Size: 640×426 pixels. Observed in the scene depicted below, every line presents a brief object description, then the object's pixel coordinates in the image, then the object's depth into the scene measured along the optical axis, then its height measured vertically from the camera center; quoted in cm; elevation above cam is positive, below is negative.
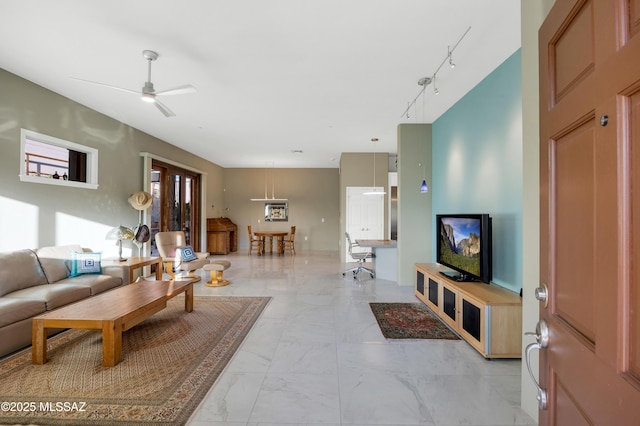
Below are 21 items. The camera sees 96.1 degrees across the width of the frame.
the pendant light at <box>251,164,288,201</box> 999 +114
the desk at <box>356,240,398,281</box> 553 -84
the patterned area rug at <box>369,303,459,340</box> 303 -124
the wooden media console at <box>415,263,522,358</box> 253 -94
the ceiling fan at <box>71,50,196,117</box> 289 +130
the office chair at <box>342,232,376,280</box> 579 -107
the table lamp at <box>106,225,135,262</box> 470 -32
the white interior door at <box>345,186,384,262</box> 751 +3
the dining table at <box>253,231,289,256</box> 878 -69
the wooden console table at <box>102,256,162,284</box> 414 -73
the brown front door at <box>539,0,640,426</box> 63 +2
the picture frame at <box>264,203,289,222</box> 993 +13
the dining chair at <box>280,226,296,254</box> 902 -89
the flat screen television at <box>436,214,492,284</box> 296 -33
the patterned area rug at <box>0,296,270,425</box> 184 -125
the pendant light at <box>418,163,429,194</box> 446 +44
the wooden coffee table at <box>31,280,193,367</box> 236 -87
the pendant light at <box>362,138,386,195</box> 747 +109
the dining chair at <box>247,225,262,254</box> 893 -84
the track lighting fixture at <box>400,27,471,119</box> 276 +162
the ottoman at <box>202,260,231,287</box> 505 -104
